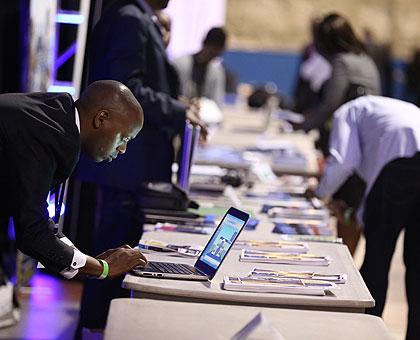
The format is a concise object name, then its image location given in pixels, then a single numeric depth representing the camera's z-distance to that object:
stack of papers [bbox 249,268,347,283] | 4.60
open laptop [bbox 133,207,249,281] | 4.52
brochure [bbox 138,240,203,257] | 5.00
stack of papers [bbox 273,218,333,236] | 5.75
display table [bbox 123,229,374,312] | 4.30
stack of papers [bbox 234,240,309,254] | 5.20
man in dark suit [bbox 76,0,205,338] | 5.94
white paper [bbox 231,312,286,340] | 3.60
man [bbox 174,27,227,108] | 10.50
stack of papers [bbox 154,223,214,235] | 5.60
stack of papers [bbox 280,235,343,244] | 5.55
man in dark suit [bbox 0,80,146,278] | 3.90
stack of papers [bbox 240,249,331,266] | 4.95
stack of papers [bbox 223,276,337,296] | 4.37
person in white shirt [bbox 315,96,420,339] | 6.26
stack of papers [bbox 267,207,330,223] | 6.32
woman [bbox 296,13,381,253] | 8.38
